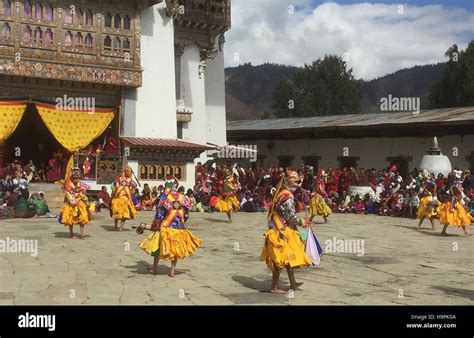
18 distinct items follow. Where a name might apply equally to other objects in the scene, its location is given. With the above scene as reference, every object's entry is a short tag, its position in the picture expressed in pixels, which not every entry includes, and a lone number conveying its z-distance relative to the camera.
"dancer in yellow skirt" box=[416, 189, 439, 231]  16.60
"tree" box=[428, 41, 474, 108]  47.41
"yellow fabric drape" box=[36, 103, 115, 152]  22.58
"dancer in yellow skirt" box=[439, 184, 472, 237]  15.27
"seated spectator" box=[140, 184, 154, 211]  22.44
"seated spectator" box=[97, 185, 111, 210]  22.05
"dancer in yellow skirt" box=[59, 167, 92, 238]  13.88
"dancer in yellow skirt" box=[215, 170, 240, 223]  18.25
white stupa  22.73
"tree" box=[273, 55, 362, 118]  65.31
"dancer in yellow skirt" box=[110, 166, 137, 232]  15.24
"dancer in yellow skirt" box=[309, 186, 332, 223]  17.83
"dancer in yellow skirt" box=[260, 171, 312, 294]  8.44
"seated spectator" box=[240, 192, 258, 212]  23.30
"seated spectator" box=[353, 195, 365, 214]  22.73
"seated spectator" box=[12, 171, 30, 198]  19.19
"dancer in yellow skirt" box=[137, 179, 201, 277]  9.70
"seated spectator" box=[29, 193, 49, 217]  19.03
